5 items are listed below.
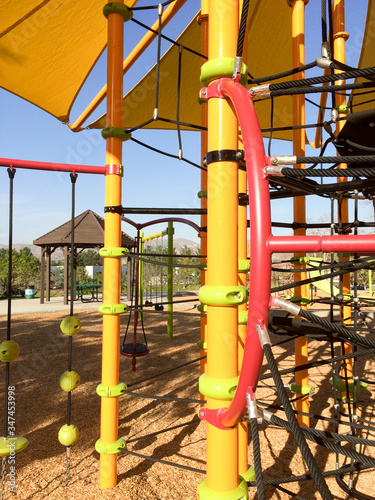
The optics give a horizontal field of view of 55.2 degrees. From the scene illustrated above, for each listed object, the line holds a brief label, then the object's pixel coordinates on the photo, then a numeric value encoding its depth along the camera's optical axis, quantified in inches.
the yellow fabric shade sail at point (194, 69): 250.8
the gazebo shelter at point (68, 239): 558.9
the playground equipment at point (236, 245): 38.2
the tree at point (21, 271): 822.8
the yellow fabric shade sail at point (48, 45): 157.5
